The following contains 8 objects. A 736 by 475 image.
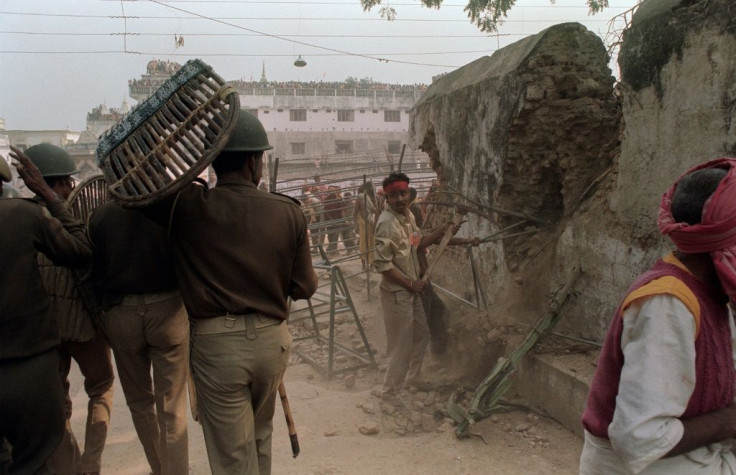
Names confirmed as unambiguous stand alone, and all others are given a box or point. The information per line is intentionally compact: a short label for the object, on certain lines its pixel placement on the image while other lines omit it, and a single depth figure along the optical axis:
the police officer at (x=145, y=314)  3.01
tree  10.16
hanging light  25.03
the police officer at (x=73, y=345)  3.14
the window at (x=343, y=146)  36.97
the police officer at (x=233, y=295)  2.26
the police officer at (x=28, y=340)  2.49
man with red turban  1.37
